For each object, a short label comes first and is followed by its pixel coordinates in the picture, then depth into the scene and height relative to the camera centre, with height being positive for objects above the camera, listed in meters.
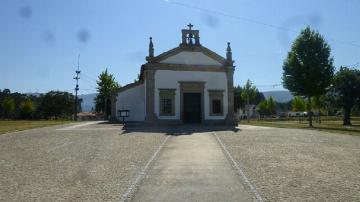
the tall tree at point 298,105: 88.44 +3.10
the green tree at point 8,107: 94.00 +3.14
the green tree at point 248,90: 68.75 +5.03
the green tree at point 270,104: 99.56 +3.70
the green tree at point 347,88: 46.31 +3.58
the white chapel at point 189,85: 33.53 +2.95
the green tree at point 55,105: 90.50 +3.43
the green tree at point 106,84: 62.25 +5.61
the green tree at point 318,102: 52.34 +2.34
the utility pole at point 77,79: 67.06 +6.90
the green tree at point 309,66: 38.72 +5.21
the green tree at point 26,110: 93.12 +2.36
